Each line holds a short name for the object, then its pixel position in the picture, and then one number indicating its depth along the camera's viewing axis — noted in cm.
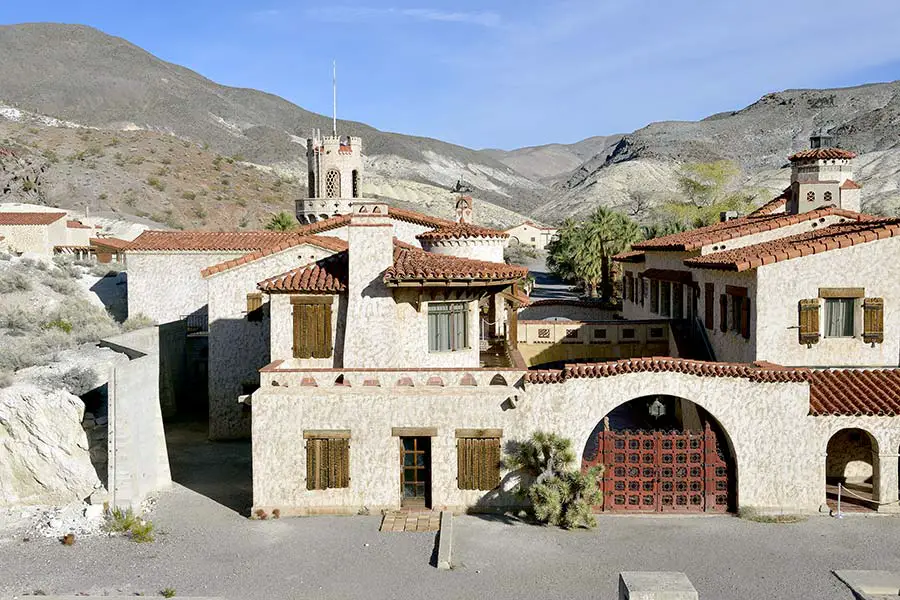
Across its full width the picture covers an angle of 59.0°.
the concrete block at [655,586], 777
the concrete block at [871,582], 1447
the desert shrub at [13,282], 3734
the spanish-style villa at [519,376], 1903
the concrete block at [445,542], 1630
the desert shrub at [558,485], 1827
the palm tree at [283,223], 5214
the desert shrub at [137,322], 3167
